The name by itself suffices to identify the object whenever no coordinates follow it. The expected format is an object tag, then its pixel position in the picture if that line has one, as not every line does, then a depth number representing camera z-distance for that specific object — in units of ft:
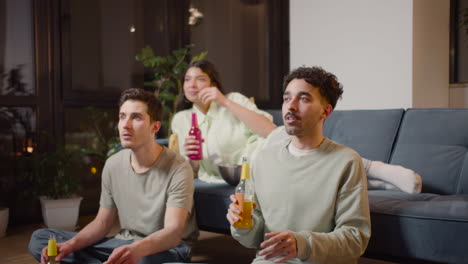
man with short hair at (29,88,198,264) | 7.07
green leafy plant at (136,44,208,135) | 13.37
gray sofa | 6.55
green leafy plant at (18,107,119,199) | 12.00
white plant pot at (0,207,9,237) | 11.23
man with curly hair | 5.10
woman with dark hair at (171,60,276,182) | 9.70
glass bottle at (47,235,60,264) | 6.37
